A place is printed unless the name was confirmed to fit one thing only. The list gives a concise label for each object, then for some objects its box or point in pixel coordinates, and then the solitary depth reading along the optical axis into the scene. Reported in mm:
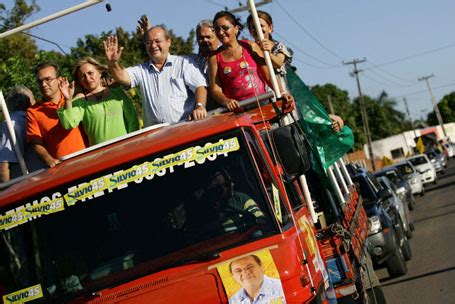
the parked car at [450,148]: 83512
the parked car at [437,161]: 49344
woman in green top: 6949
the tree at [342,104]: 87194
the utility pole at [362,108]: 65344
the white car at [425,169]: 38031
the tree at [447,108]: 143000
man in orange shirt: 7242
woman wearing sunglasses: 7289
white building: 76750
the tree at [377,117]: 104812
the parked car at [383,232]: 13062
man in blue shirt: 7355
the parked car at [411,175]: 32406
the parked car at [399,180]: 26500
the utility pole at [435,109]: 106069
